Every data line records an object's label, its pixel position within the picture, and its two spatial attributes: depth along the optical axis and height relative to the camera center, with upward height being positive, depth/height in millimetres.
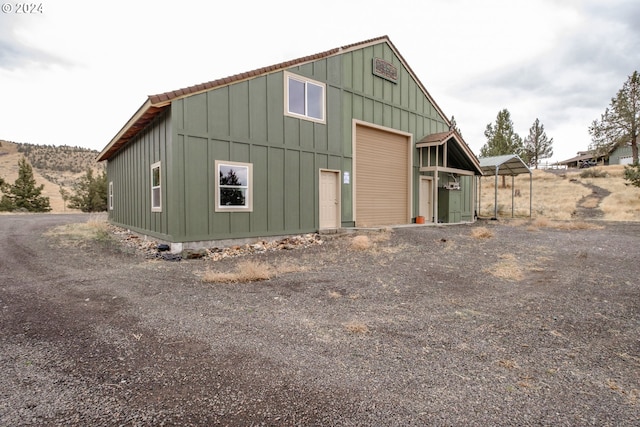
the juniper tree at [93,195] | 27369 +331
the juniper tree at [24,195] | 25541 +309
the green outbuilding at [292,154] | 8477 +1547
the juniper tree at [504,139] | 30531 +5823
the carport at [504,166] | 17431 +1936
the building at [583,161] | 53031 +7506
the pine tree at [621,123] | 34781 +8685
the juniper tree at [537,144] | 44625 +7684
